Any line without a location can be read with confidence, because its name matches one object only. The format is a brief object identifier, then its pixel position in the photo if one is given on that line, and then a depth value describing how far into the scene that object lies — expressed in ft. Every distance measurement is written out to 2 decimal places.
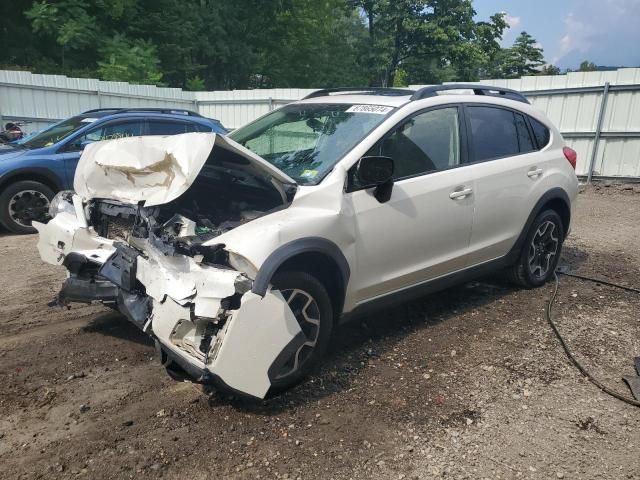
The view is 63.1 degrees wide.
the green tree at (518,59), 124.57
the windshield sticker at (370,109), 12.85
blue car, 23.63
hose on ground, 11.18
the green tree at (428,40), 105.19
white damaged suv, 9.41
